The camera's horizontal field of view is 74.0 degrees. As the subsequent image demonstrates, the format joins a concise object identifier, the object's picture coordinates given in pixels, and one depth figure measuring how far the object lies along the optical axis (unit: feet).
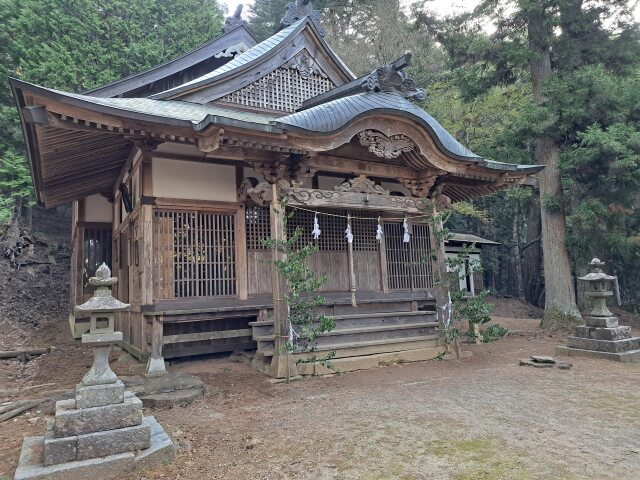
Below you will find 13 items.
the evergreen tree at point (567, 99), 37.29
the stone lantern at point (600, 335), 26.27
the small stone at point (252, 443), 13.07
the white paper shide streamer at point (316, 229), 25.26
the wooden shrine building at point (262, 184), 22.45
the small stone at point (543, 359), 24.86
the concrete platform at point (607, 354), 25.62
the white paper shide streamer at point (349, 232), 27.43
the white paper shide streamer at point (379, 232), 28.35
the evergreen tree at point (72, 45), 51.39
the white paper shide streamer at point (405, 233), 28.57
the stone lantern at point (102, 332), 12.16
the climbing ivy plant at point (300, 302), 21.72
